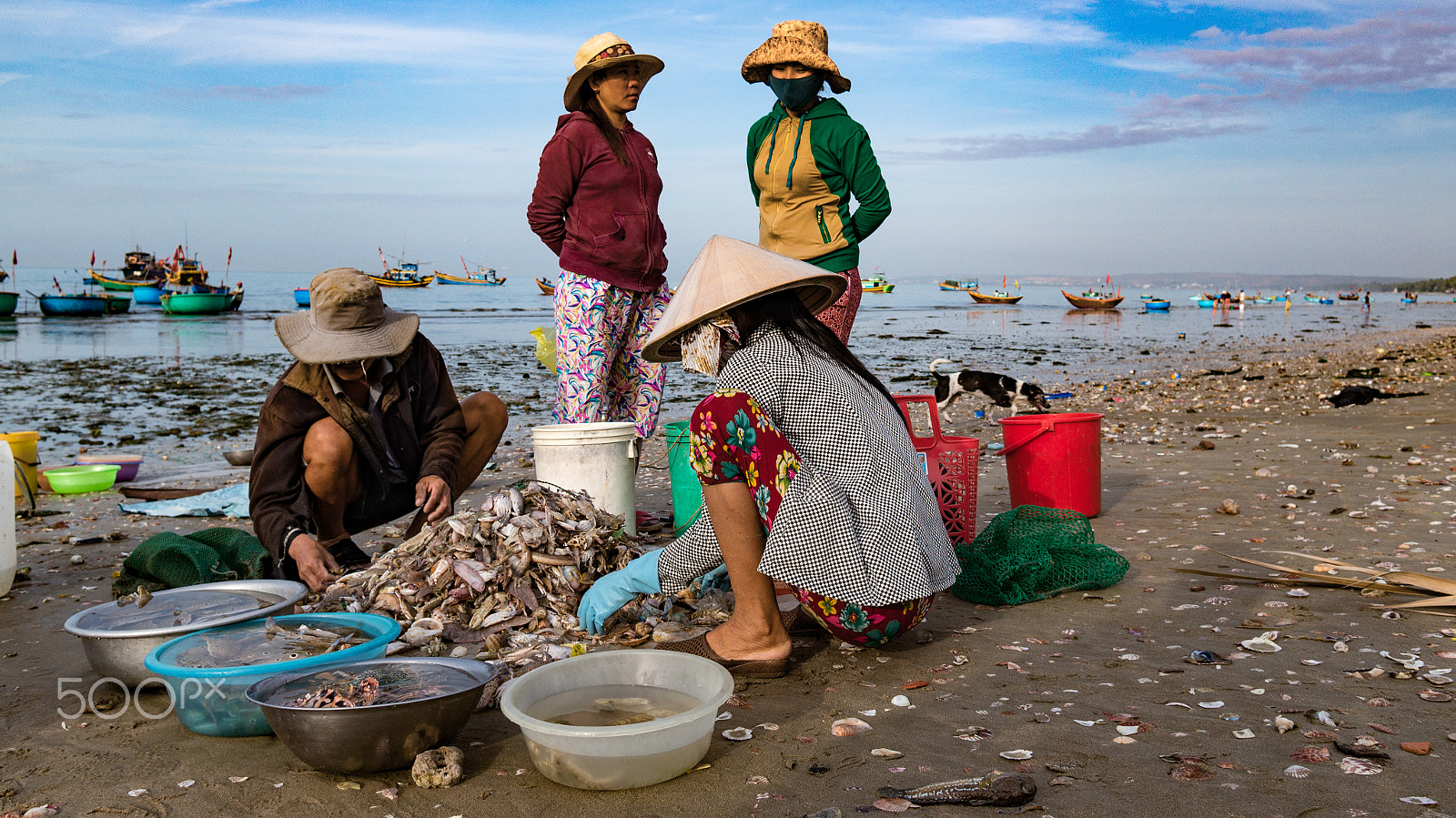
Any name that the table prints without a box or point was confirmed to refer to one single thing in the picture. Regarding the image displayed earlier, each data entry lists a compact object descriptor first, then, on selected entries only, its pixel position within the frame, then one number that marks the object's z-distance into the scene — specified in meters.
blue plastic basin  2.45
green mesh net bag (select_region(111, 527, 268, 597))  3.85
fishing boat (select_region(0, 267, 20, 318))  30.86
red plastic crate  4.15
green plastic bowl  6.42
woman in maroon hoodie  4.83
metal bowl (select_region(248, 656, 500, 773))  2.20
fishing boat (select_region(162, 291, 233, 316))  33.53
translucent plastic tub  2.16
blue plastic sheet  5.76
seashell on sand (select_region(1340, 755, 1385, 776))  2.20
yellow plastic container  5.77
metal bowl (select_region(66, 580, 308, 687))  2.74
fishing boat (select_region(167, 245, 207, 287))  42.56
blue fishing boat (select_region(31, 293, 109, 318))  30.70
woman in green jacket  4.99
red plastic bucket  4.69
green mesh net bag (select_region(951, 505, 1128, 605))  3.73
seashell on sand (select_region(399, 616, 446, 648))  3.39
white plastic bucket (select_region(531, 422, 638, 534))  4.39
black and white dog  8.90
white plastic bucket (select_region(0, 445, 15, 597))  3.84
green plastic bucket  4.57
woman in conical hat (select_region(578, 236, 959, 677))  2.83
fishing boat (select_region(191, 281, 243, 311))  37.66
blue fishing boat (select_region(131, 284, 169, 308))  42.91
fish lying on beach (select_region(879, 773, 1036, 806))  2.12
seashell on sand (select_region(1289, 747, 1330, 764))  2.28
